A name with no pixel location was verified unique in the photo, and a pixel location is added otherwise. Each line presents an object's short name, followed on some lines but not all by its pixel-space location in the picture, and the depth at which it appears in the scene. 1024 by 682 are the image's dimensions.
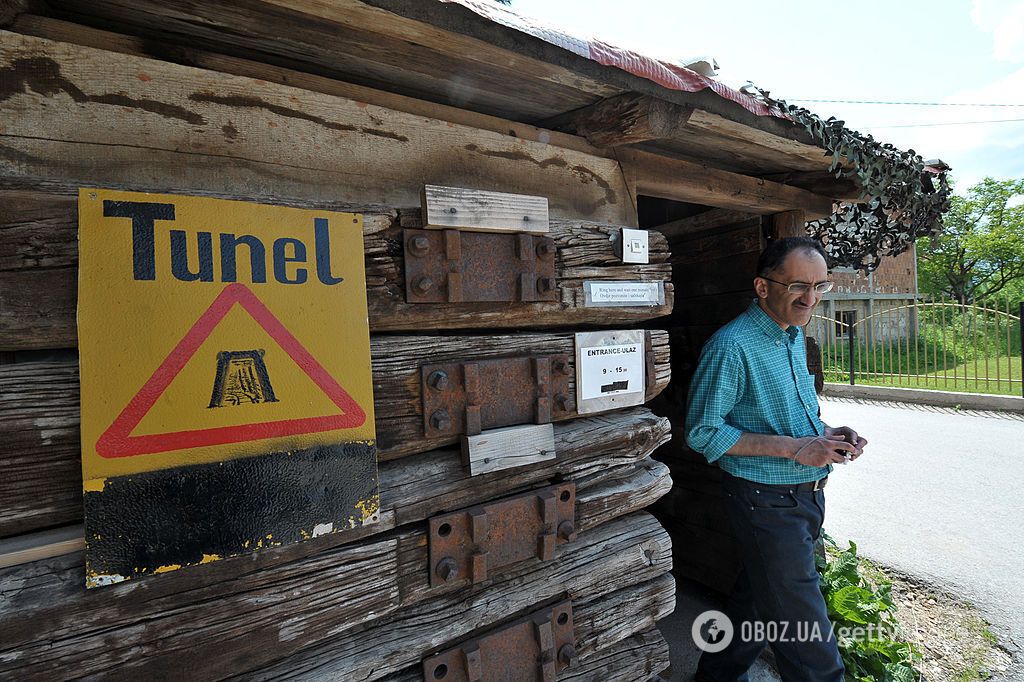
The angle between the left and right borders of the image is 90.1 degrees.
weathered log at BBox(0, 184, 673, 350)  1.07
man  2.14
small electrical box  2.00
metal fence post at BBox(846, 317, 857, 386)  11.05
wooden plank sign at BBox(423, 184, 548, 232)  1.51
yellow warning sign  1.12
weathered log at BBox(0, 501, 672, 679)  1.07
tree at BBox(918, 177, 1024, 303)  21.44
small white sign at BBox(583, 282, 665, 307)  1.90
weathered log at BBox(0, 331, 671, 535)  1.08
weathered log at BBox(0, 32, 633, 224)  1.13
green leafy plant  2.68
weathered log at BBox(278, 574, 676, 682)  1.91
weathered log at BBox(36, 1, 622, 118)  1.25
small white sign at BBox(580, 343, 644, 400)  1.92
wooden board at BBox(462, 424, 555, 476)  1.61
